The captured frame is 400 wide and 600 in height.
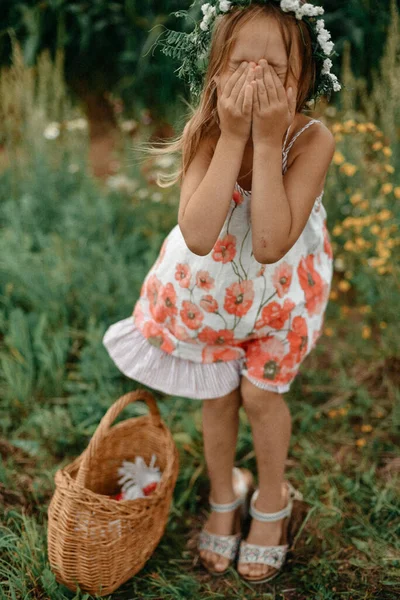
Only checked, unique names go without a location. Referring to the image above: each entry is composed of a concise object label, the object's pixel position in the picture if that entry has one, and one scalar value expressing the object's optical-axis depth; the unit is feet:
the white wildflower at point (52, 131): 10.91
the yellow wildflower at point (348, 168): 7.90
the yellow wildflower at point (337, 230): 8.13
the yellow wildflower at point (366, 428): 7.60
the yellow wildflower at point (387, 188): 7.72
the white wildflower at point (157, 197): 10.43
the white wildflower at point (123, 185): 11.15
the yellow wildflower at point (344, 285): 8.22
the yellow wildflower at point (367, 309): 8.35
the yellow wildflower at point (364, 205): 7.85
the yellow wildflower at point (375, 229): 7.58
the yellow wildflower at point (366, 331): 8.21
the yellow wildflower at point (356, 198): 7.88
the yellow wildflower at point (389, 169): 7.31
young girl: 4.34
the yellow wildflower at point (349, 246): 7.98
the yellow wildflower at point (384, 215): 7.57
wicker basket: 5.29
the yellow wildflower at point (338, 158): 8.06
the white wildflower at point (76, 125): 10.82
